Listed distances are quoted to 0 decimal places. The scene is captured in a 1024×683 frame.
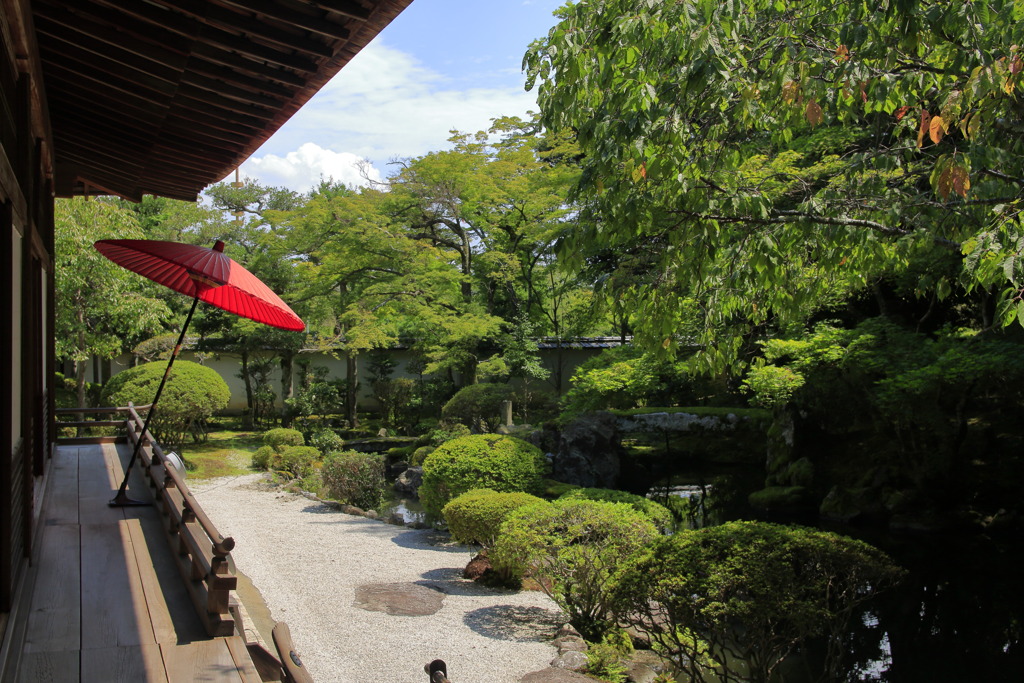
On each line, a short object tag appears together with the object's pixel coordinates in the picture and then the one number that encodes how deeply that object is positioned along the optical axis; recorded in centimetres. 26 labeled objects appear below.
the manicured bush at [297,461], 1516
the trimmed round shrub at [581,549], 674
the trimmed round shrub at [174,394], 1484
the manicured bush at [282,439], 1662
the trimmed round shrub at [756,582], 489
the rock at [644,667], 620
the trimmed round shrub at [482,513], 838
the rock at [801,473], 1305
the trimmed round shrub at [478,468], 1021
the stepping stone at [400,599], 739
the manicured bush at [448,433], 1526
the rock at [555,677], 577
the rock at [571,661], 610
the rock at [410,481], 1433
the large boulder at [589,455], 1280
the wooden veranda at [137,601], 317
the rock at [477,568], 848
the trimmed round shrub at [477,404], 1619
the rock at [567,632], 687
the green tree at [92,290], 1266
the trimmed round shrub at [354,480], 1313
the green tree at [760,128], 355
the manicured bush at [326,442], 1678
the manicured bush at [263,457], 1595
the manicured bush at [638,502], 785
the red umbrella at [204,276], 427
